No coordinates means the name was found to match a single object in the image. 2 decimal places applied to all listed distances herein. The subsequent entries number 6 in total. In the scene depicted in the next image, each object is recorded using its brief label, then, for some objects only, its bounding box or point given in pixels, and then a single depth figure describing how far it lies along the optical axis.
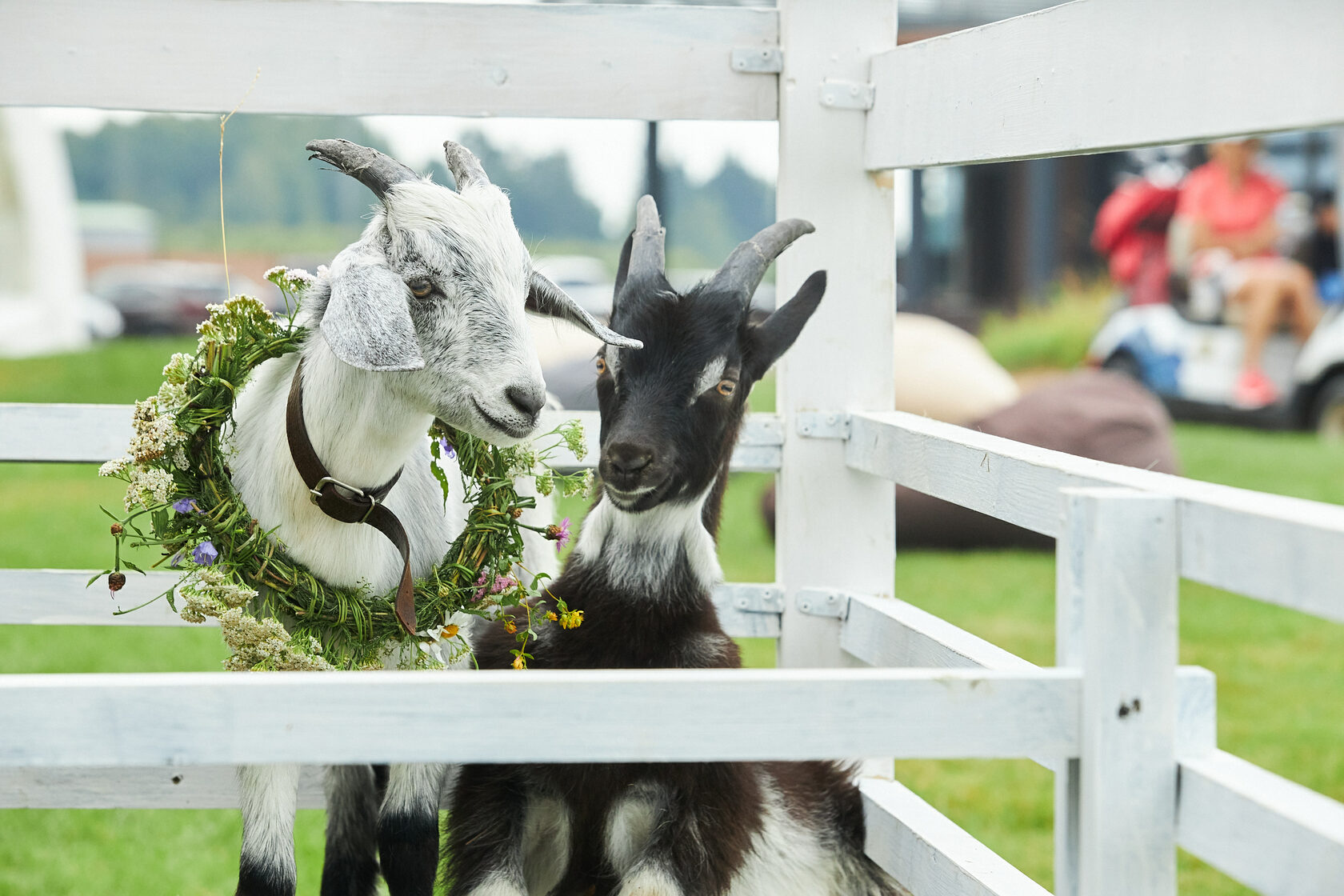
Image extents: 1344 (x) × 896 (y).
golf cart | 12.43
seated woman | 12.36
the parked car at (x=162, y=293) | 22.69
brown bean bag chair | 7.58
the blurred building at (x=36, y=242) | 16.38
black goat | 2.51
